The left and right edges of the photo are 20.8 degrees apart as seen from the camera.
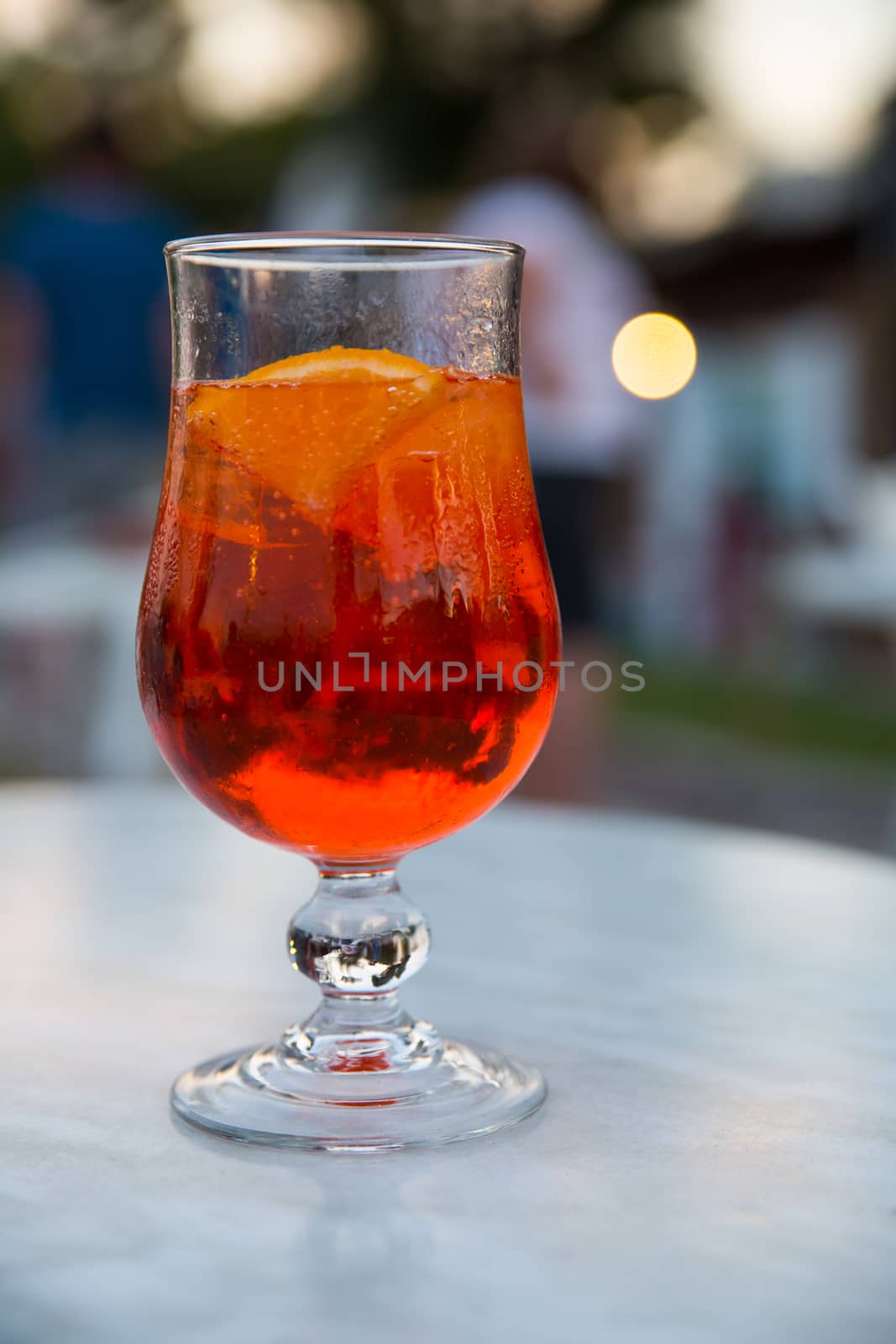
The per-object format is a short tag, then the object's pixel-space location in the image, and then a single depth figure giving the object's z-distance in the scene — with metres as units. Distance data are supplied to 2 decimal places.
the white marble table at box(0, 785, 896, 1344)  0.36
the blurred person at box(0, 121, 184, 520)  2.15
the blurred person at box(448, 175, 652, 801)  1.68
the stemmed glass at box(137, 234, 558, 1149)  0.45
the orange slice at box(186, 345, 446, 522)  0.45
